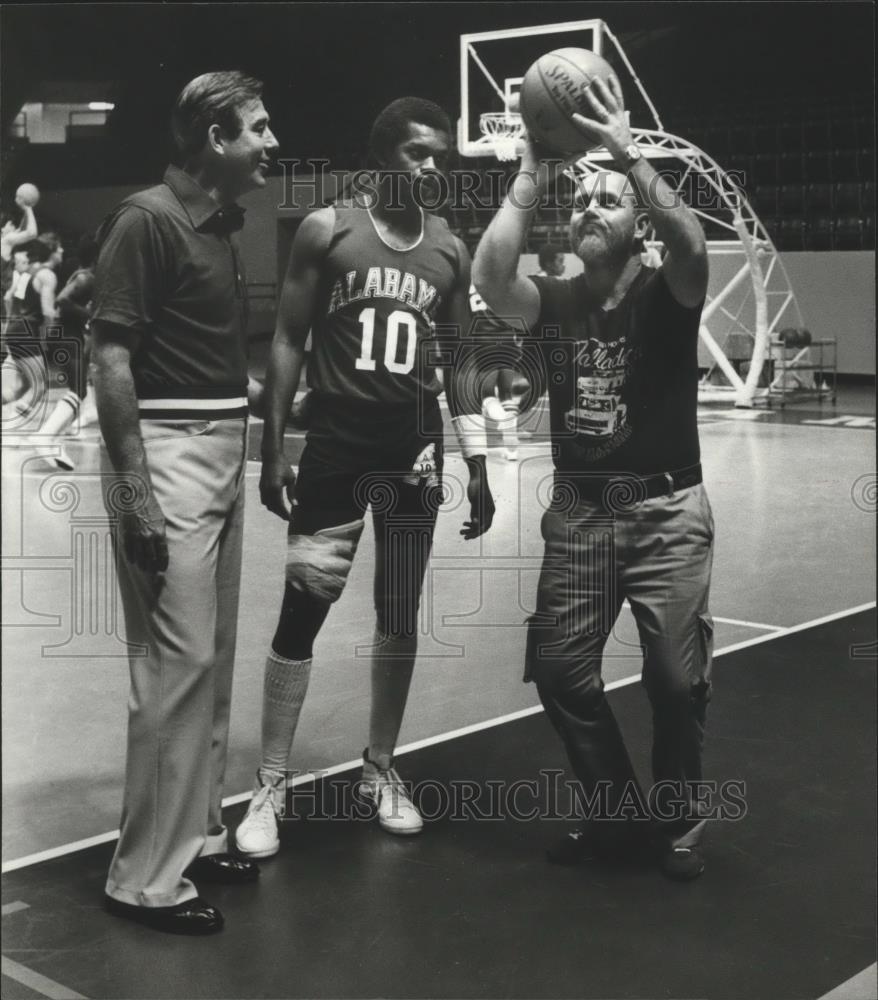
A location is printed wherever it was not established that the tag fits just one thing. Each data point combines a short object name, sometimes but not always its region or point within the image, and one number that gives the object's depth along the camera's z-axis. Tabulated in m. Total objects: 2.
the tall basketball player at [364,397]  2.54
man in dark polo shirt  2.28
